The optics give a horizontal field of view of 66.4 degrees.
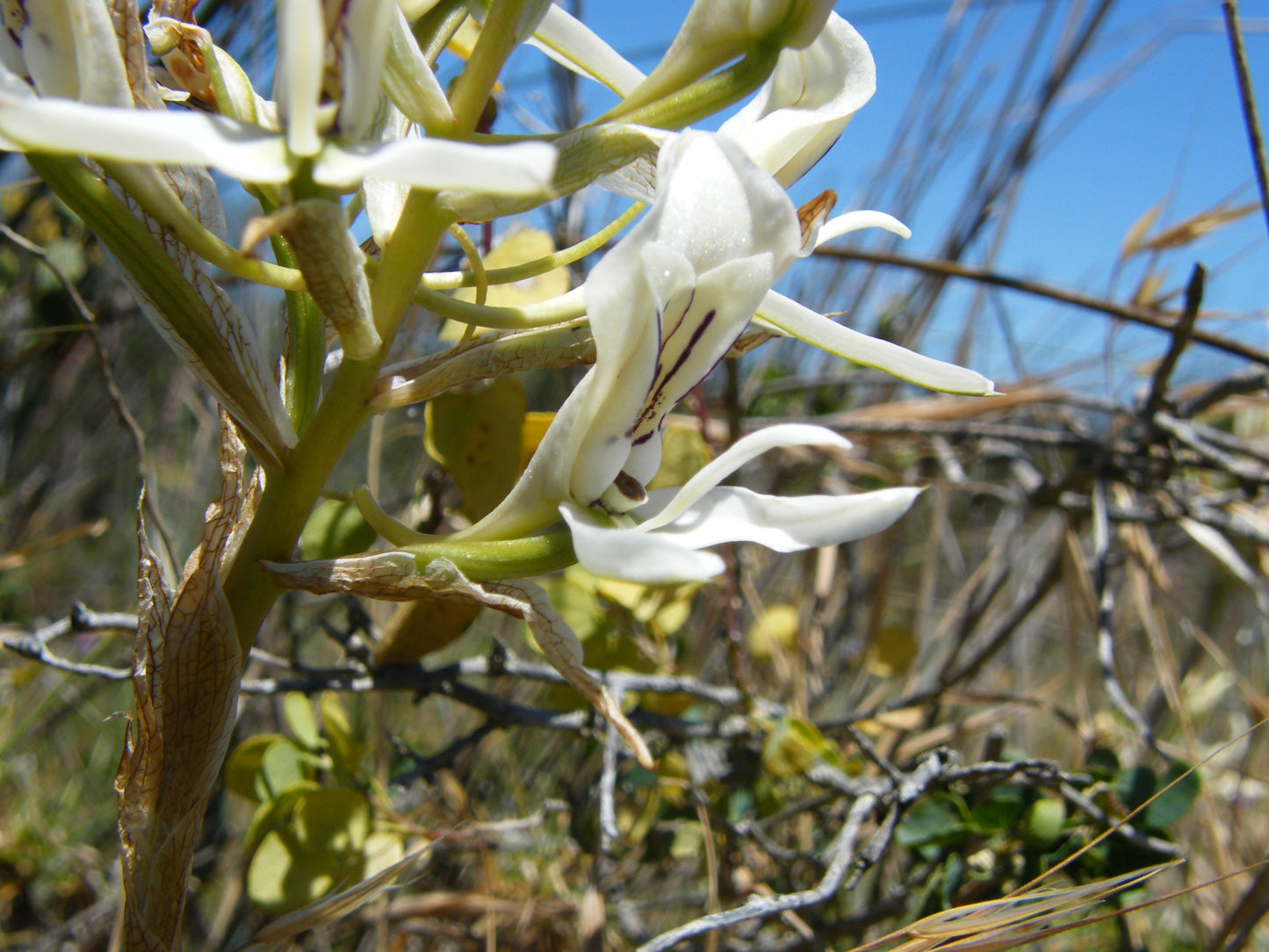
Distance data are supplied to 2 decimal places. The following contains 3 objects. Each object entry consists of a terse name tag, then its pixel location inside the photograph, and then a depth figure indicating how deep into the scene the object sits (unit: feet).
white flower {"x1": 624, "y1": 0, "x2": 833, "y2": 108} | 0.24
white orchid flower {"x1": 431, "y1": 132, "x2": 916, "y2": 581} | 0.23
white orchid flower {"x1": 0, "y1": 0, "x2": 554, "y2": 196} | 0.18
